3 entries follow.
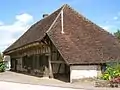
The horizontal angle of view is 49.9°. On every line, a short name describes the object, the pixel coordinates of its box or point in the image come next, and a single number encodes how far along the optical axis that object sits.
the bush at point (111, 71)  8.49
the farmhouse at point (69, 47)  9.30
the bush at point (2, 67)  16.60
